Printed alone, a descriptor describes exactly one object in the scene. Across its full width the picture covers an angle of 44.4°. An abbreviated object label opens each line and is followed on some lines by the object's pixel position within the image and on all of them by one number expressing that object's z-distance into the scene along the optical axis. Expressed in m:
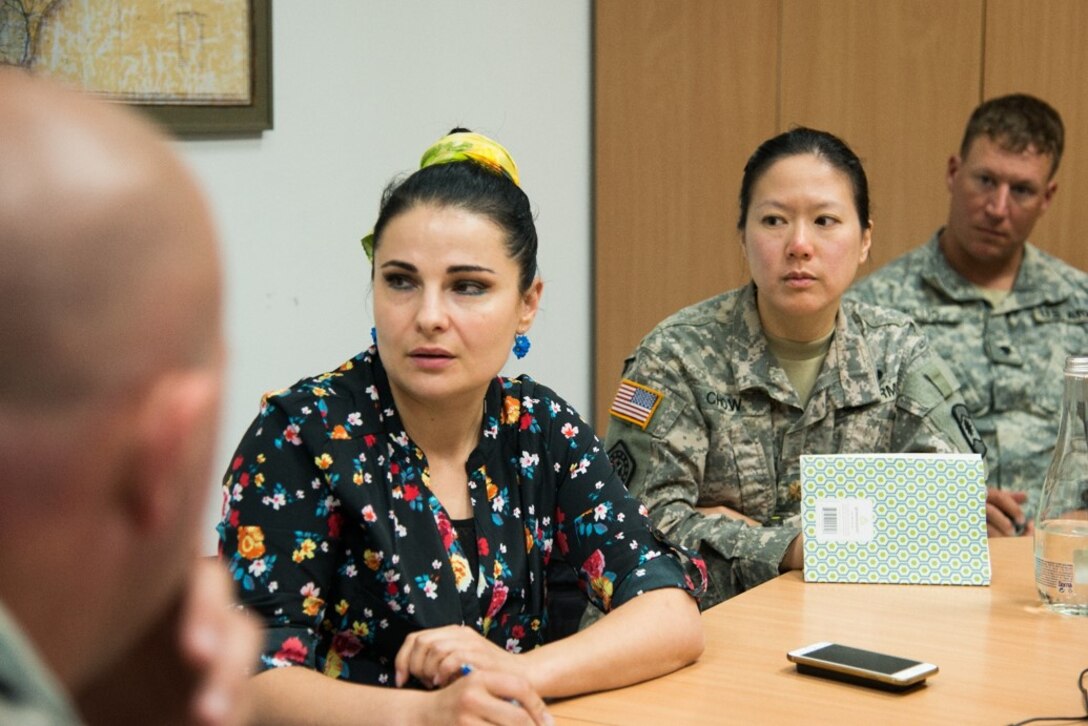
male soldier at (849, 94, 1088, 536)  3.30
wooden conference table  1.47
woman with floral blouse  1.57
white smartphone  1.52
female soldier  2.48
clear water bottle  1.79
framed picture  2.81
